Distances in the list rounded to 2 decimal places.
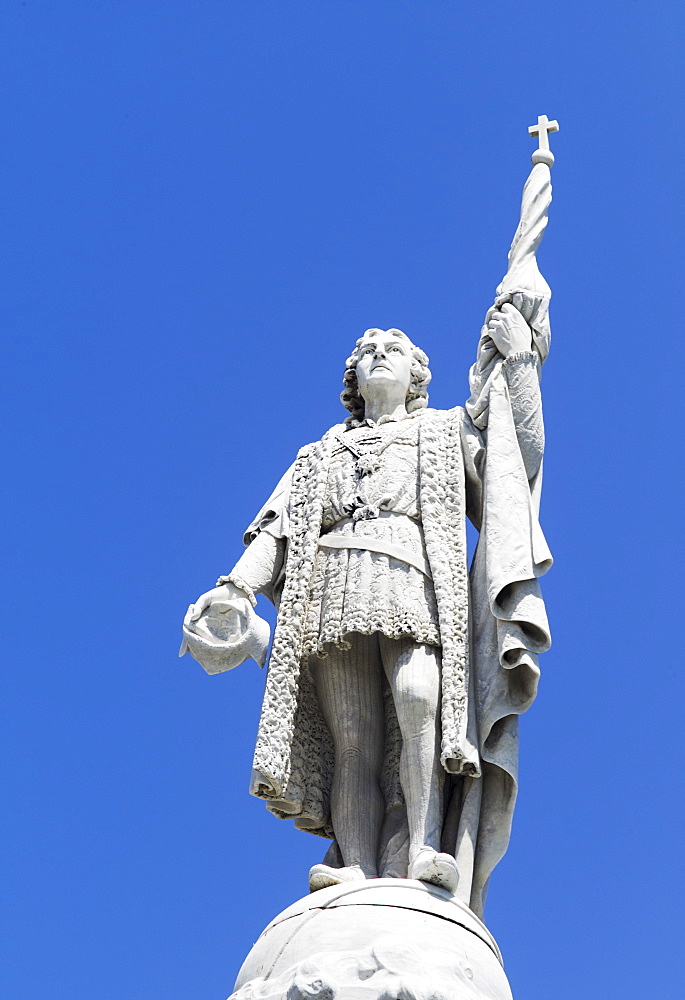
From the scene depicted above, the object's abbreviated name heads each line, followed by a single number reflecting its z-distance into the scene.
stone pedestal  7.30
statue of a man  8.72
